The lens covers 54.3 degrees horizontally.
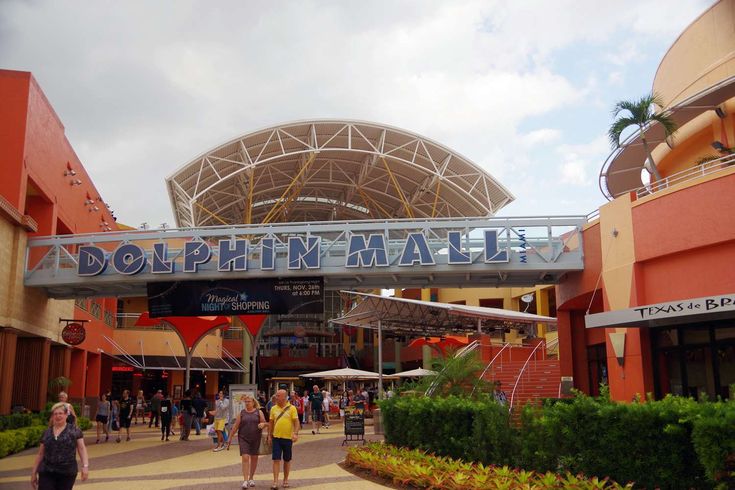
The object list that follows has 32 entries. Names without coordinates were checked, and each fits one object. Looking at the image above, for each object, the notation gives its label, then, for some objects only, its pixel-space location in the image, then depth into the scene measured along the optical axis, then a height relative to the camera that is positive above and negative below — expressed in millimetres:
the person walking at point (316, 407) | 27312 -1127
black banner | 22844 +2581
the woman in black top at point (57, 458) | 7785 -844
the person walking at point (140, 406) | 34197 -1401
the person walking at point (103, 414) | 23234 -1124
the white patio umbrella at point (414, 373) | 35338 +175
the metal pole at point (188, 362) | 26569 +619
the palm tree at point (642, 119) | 19812 +7051
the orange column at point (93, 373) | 36812 +301
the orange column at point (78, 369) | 32906 +456
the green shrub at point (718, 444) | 7840 -763
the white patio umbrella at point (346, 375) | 35938 +115
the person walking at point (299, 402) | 27641 -1011
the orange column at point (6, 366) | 21031 +397
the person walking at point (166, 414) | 23234 -1135
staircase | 23125 -37
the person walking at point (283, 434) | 11844 -917
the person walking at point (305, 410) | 32438 -1505
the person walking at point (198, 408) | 24906 -1049
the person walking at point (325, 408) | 29594 -1260
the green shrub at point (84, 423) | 27172 -1665
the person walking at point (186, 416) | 23109 -1195
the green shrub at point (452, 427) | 12094 -921
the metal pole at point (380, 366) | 26309 +419
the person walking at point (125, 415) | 23250 -1165
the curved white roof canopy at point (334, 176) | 39781 +12324
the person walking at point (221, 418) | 19969 -1138
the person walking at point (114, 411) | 25156 -1130
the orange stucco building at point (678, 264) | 15242 +2652
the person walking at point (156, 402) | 24841 -829
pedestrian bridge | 21734 +3703
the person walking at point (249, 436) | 11719 -944
